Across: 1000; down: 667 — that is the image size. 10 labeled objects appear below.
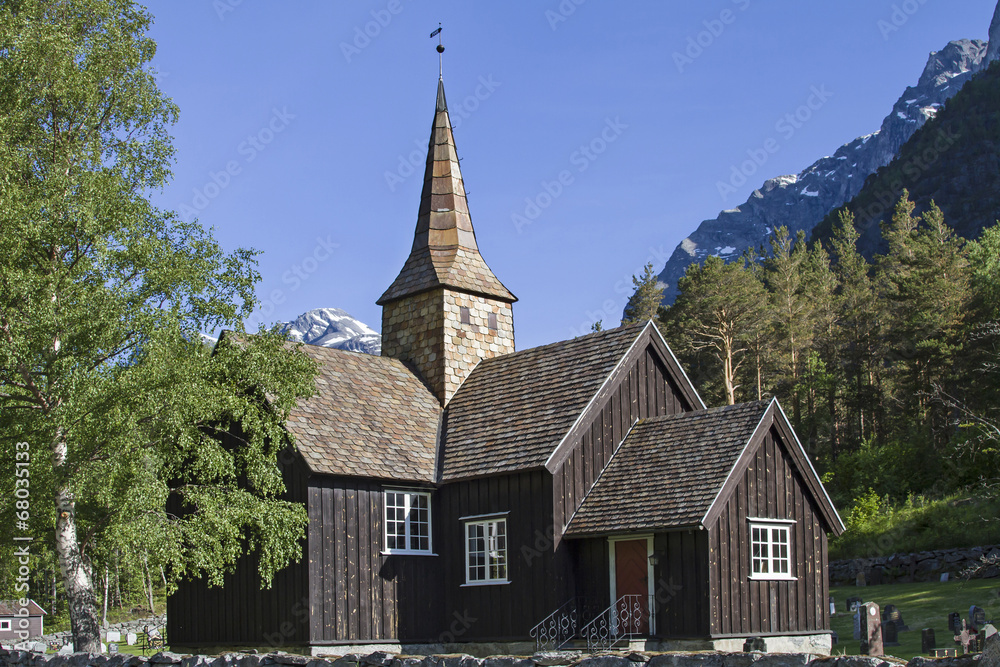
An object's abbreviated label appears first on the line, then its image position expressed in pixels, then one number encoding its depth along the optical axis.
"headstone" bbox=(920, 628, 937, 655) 18.84
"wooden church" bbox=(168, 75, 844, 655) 19.50
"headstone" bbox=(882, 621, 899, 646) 21.75
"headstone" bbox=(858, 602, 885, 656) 18.75
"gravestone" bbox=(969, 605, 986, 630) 21.72
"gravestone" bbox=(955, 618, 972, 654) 17.33
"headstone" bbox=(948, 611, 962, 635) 20.96
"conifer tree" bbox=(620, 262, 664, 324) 59.09
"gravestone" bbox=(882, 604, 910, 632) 22.48
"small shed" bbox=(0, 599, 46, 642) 36.79
